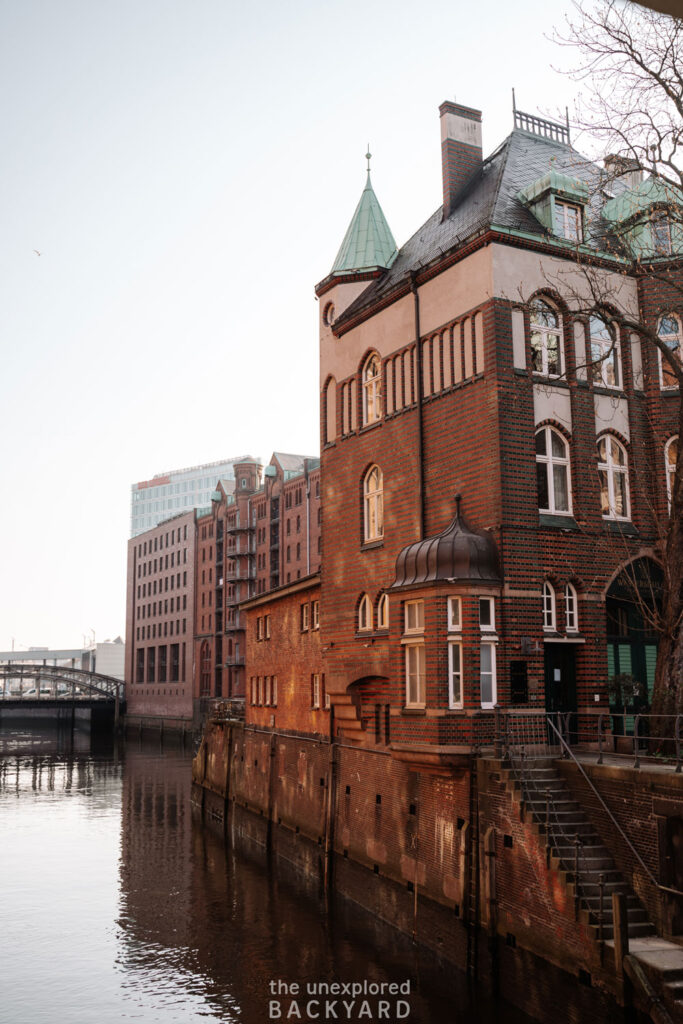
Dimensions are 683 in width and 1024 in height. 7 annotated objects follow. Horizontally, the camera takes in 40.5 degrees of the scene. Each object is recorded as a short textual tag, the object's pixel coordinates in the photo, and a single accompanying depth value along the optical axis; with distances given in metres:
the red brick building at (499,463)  20.34
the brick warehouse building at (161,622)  95.03
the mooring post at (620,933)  13.71
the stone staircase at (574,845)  14.92
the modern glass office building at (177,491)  184.38
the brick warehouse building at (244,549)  74.75
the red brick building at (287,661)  32.56
